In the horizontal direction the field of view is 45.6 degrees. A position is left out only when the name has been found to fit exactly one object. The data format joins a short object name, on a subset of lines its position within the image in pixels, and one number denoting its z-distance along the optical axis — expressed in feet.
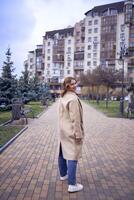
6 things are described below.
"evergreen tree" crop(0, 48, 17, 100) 40.01
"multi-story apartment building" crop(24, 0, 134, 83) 147.35
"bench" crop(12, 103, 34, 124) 25.12
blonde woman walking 7.95
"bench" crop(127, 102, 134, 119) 35.77
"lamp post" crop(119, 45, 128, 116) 38.56
